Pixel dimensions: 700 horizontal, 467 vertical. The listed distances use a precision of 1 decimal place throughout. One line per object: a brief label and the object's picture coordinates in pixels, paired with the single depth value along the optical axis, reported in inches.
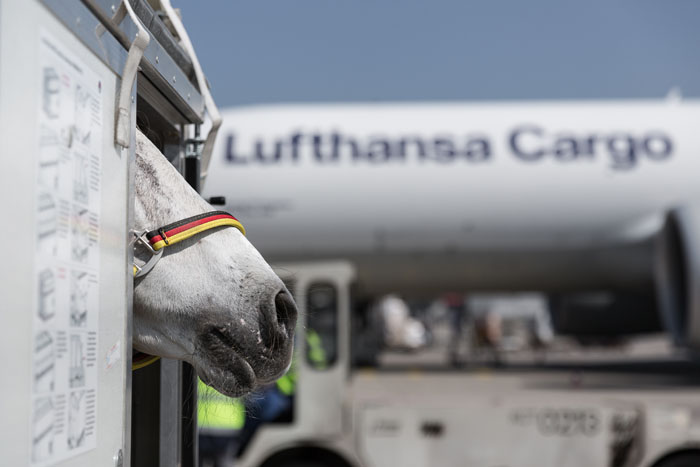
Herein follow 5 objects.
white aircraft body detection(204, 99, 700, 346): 406.0
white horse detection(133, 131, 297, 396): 62.2
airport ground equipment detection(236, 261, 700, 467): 182.9
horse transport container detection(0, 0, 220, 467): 43.1
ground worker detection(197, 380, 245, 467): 198.1
